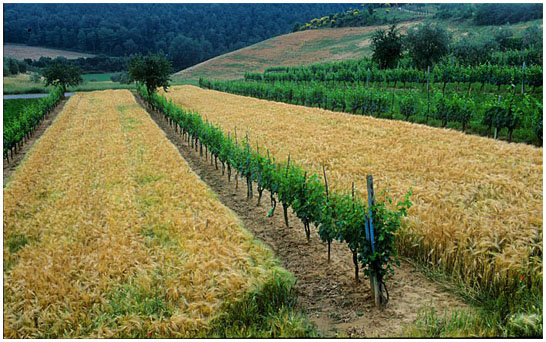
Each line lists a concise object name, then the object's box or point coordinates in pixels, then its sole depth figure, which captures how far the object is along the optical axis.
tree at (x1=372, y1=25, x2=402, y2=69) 48.28
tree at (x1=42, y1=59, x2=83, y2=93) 56.78
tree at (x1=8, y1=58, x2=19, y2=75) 67.84
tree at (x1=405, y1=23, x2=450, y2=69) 45.03
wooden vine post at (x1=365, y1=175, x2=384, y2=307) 6.22
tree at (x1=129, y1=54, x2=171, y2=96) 37.88
